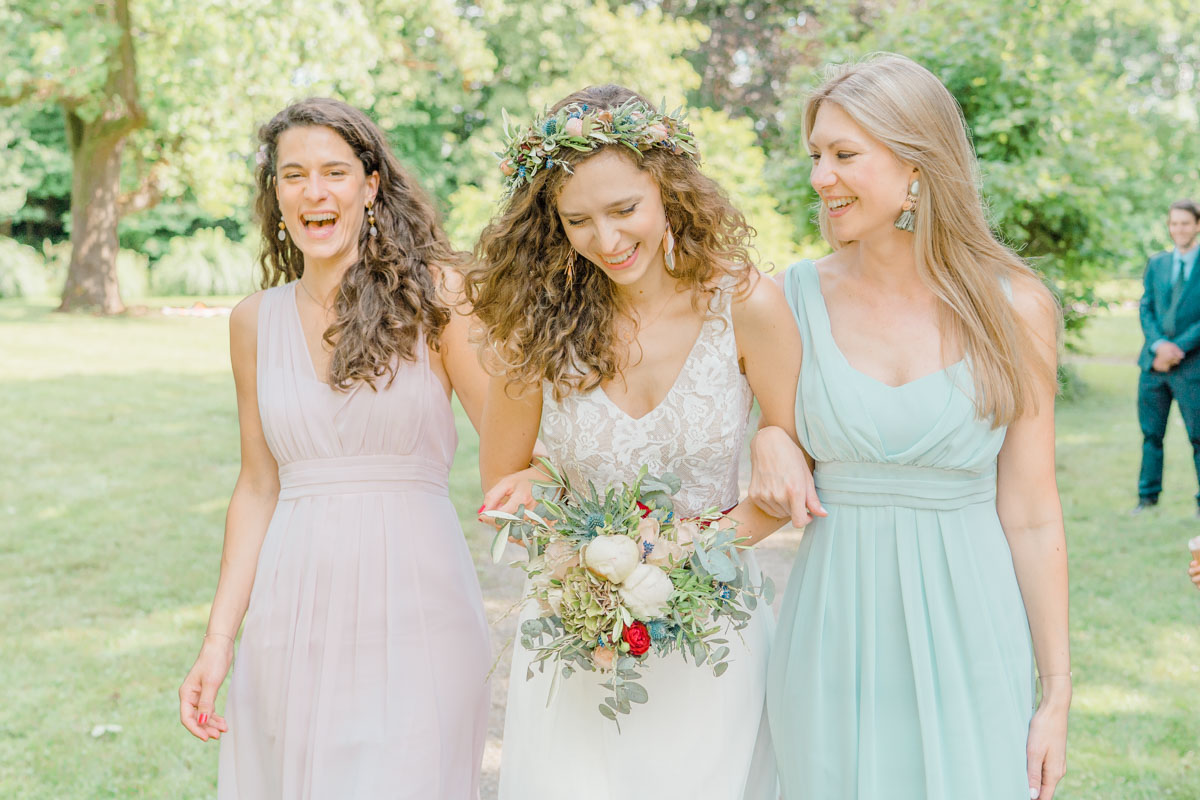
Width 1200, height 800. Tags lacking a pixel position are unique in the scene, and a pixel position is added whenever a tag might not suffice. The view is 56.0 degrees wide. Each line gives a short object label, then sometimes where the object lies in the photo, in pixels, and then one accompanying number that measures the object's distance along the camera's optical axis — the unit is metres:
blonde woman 2.51
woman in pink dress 2.93
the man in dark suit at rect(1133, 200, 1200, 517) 8.72
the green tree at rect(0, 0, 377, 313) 16.39
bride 2.67
